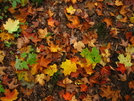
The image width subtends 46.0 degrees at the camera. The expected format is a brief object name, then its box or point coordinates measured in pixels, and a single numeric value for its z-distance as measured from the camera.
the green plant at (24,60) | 2.47
